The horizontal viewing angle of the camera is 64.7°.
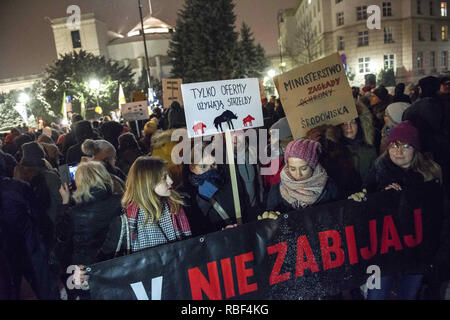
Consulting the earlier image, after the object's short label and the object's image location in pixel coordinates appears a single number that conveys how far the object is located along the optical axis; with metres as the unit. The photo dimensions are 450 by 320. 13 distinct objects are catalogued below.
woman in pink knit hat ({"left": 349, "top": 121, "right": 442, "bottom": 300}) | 3.26
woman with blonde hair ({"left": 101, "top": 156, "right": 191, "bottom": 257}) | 2.84
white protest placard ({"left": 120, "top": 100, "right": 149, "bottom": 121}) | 9.73
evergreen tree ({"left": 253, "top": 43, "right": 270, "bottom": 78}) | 49.22
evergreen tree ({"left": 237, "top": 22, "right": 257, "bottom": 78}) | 45.59
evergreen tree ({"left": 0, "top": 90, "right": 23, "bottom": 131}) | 33.22
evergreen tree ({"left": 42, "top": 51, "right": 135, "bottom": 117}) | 36.53
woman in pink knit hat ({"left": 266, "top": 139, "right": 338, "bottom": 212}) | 3.14
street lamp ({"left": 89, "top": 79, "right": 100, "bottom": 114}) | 32.19
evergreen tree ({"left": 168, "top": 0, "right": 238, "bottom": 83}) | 41.06
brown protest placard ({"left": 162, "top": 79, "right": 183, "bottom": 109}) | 9.88
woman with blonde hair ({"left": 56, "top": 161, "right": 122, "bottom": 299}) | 3.19
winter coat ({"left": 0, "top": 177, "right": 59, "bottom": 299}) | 3.57
